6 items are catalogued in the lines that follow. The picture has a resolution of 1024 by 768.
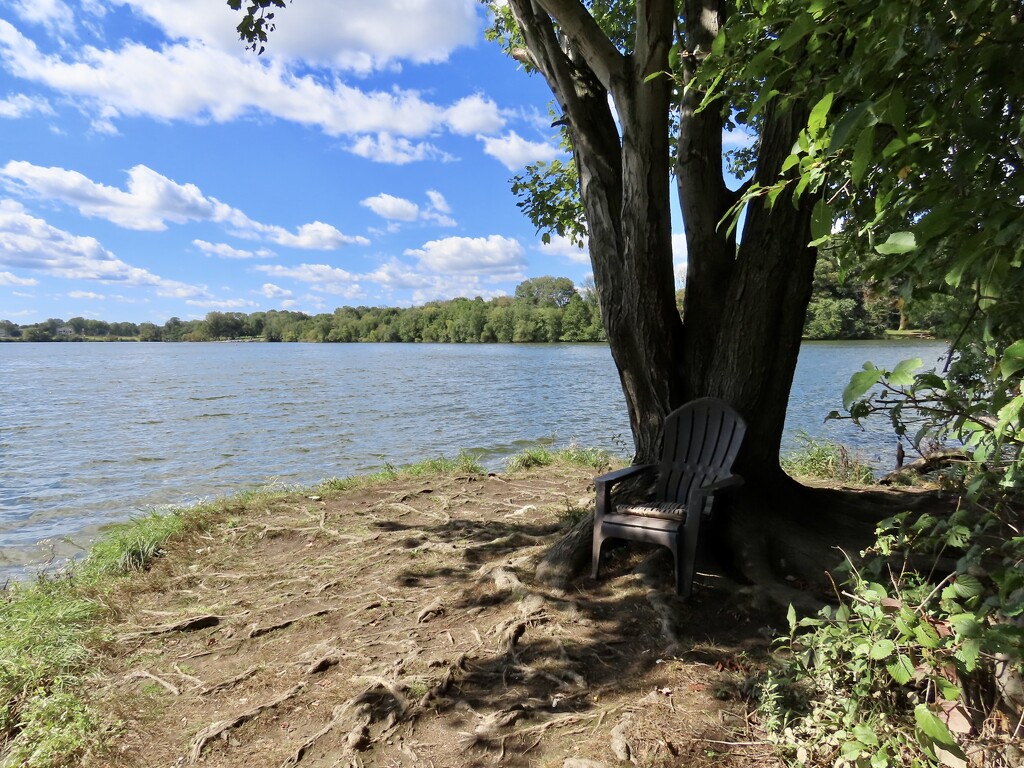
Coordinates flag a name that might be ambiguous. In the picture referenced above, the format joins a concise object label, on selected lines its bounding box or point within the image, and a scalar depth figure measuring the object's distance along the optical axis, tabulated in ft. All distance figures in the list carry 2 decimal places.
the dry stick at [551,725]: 8.25
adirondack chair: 11.46
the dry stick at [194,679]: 10.49
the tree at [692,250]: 12.57
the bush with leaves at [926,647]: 4.94
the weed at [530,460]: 28.22
